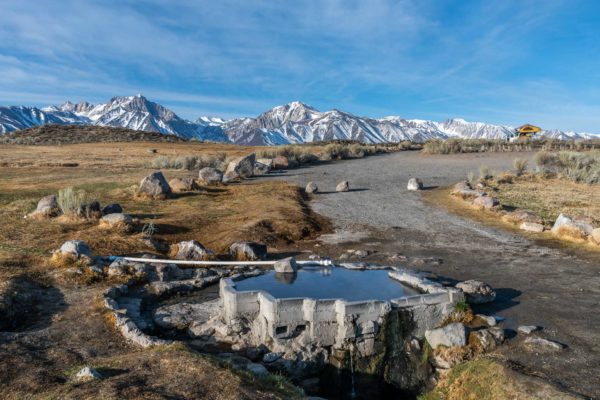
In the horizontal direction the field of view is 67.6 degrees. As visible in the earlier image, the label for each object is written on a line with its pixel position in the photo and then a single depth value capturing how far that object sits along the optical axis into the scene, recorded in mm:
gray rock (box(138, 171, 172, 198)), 21938
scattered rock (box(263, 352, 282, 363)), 7916
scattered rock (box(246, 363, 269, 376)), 6914
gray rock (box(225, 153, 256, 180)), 31219
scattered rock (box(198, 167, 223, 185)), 27423
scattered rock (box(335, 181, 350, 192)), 26688
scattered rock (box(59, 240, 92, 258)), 11578
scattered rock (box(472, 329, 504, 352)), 8148
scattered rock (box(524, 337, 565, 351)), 7973
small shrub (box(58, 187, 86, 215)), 16312
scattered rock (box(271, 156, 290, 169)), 39284
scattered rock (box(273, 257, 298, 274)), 10984
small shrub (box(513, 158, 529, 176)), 33284
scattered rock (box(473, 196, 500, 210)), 20445
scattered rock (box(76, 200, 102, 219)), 16297
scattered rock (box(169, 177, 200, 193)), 24194
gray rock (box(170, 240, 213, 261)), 12930
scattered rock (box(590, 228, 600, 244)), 14625
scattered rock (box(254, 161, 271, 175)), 34550
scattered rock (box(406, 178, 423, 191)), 27297
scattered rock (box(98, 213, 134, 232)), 15047
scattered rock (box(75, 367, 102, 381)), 5534
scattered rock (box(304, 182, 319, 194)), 26177
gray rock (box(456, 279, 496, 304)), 10164
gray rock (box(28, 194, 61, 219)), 16547
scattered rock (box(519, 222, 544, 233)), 16797
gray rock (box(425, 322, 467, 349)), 8251
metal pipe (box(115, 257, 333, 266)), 11500
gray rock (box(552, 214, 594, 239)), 15258
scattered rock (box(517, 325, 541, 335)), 8617
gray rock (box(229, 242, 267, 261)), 13180
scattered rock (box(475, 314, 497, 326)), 8977
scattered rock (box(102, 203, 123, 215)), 17156
